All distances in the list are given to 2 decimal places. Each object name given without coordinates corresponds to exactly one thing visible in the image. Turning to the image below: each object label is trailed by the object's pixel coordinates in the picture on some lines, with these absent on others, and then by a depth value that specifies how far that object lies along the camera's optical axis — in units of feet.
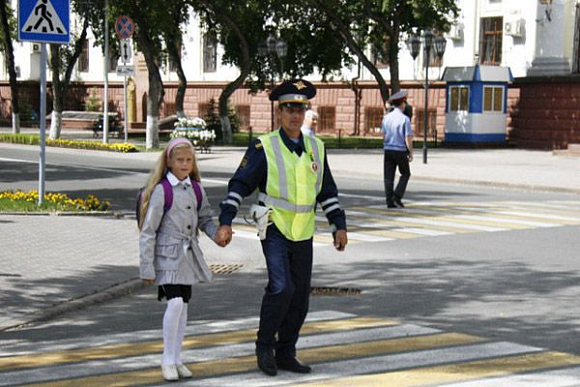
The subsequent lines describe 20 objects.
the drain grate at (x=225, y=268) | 36.60
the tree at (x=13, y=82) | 141.08
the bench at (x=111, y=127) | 165.80
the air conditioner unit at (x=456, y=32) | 154.92
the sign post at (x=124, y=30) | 109.29
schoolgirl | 21.31
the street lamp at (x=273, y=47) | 125.59
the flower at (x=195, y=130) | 110.82
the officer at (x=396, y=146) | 56.44
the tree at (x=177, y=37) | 133.28
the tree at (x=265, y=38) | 136.56
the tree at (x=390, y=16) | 127.24
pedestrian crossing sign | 48.49
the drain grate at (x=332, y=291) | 31.86
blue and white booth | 139.54
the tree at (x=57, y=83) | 130.31
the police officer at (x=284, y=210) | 21.56
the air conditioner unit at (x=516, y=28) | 144.15
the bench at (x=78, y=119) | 192.34
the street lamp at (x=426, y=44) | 98.50
